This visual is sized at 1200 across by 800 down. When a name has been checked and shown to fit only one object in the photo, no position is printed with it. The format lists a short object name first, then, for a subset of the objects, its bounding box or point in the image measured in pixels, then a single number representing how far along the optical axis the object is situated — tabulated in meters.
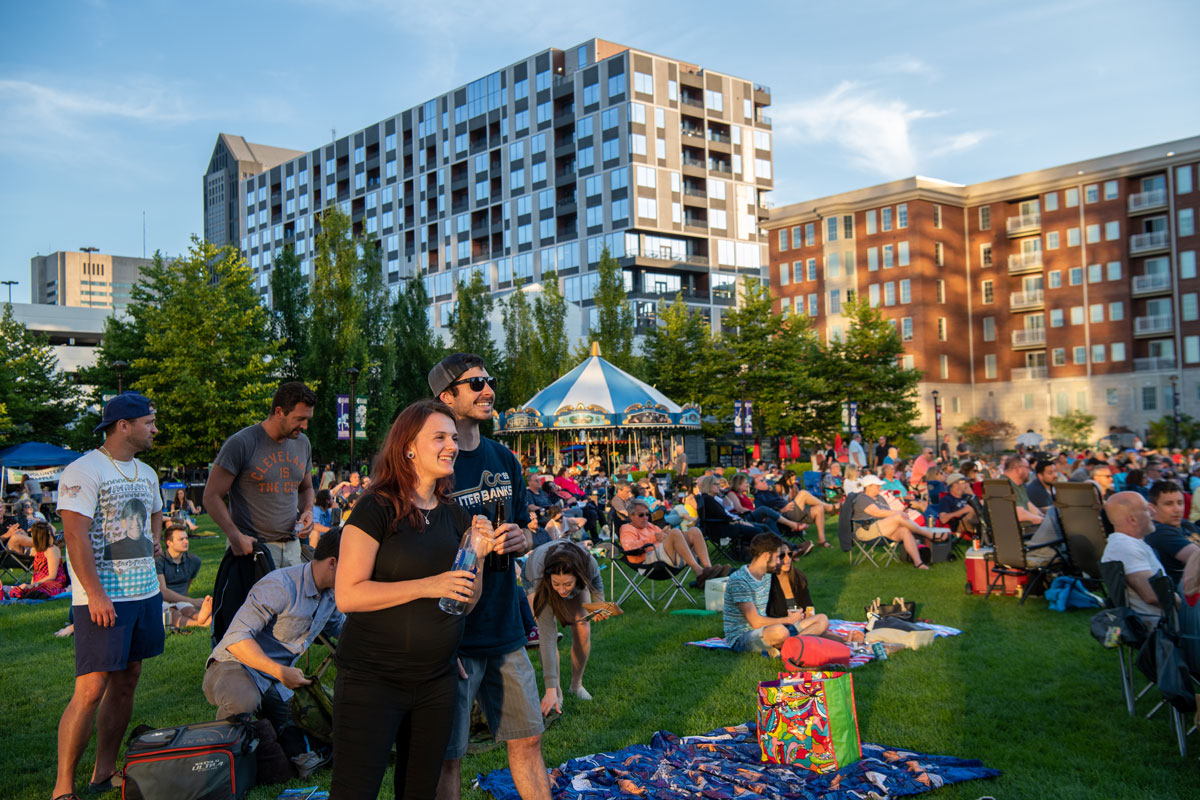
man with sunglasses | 3.59
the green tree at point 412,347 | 42.84
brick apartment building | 57.00
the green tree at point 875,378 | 47.59
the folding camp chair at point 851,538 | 13.23
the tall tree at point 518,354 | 44.38
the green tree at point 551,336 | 45.06
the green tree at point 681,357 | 46.03
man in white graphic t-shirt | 4.38
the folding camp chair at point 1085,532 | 9.34
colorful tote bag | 5.19
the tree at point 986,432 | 62.12
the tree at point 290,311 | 36.75
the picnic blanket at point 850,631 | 7.71
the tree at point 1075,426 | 58.09
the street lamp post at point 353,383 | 23.34
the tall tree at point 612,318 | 46.50
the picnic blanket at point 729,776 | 4.76
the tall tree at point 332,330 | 35.47
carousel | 20.50
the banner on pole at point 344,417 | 23.67
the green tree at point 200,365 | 28.58
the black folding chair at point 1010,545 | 9.83
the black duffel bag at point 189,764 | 4.25
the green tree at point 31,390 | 35.38
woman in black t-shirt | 2.94
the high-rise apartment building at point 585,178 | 67.88
